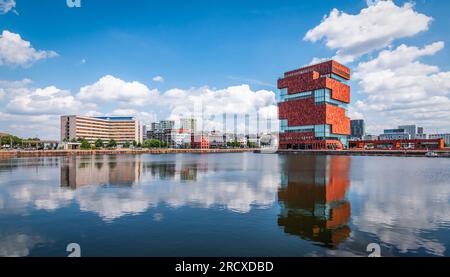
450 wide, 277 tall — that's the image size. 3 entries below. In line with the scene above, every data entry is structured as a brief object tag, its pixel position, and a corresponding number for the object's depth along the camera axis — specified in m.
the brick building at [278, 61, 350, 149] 165.88
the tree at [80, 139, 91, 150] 196.19
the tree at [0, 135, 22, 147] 195.64
